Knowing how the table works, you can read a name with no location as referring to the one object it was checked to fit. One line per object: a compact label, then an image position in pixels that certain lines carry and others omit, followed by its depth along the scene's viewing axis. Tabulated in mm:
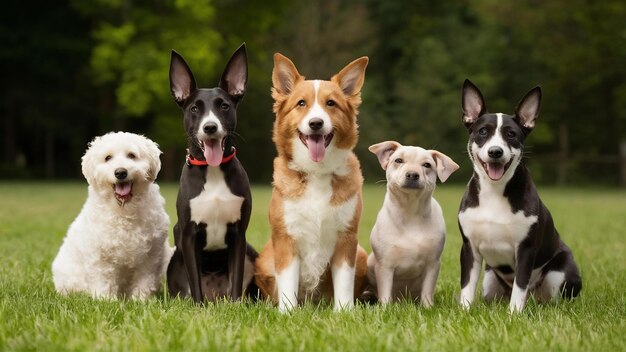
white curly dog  5148
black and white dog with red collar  4809
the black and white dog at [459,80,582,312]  4711
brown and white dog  4707
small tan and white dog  4957
